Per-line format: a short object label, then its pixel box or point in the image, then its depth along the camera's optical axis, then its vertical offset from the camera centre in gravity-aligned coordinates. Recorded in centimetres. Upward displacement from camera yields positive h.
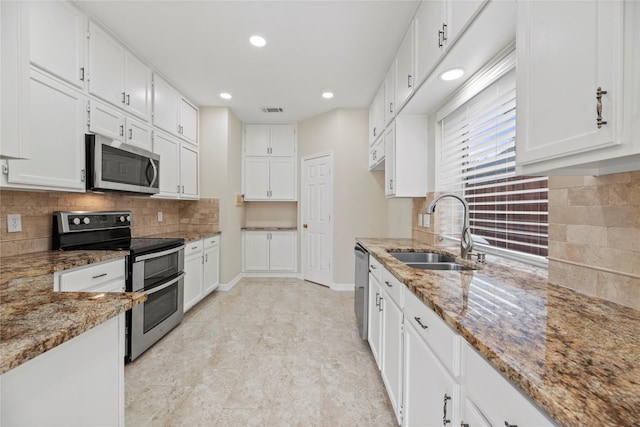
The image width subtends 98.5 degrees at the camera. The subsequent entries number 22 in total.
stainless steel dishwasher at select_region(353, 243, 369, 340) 235 -68
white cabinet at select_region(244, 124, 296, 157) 475 +123
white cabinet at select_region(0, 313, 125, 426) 65 -47
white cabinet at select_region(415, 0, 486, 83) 133 +102
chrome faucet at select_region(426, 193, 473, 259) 176 -14
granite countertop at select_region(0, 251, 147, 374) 61 -30
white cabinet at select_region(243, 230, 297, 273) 474 -68
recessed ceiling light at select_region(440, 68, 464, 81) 172 +89
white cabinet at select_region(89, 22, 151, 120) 218 +120
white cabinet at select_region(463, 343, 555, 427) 54 -41
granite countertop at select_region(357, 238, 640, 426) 47 -32
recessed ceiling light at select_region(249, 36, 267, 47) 241 +152
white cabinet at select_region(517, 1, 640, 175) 65 +34
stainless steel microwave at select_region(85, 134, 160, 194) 210 +38
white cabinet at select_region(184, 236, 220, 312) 309 -72
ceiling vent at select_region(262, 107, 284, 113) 406 +152
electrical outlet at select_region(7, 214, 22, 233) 183 -8
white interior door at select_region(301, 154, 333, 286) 420 -10
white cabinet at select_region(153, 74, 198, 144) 301 +120
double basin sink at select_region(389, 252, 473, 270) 182 -35
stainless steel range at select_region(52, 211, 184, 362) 211 -44
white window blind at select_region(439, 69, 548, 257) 151 +25
